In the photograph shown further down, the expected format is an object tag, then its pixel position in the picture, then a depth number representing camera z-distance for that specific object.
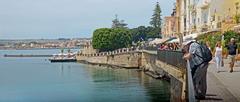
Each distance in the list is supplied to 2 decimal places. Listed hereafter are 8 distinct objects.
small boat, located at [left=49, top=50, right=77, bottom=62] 97.36
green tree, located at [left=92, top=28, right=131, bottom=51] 81.28
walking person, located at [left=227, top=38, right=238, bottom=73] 17.24
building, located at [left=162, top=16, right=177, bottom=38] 69.89
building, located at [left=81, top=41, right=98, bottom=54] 84.45
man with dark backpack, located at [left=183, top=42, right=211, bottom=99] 9.98
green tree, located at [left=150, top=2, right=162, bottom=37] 106.38
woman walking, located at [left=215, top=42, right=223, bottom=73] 18.04
